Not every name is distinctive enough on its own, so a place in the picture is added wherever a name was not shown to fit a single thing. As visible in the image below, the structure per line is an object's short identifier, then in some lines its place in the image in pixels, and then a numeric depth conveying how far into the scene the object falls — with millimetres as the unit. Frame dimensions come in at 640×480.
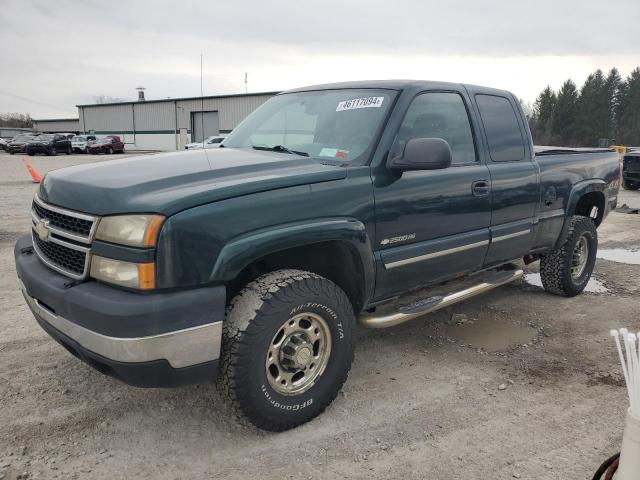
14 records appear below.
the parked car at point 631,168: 14527
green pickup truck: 2361
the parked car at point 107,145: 36181
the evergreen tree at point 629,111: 63000
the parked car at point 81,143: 36500
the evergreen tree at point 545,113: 65000
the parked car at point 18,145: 34397
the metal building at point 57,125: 70312
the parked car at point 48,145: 32938
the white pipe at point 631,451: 1778
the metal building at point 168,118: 42938
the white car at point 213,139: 22925
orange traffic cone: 13788
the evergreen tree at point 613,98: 64075
